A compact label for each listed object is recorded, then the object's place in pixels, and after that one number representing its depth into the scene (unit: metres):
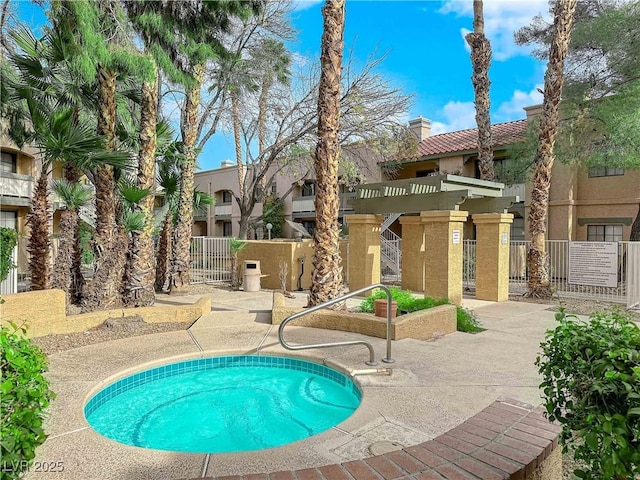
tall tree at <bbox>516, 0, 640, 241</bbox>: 14.72
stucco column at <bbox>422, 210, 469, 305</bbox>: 10.48
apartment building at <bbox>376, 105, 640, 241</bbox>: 18.34
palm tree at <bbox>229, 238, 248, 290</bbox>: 15.59
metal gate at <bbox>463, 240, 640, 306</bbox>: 10.91
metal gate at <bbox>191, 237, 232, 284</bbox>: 17.08
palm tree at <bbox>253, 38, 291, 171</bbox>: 17.59
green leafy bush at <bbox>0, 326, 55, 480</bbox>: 2.04
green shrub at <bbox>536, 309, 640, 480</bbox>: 2.15
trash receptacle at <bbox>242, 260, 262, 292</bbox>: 14.72
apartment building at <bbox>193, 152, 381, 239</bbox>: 25.97
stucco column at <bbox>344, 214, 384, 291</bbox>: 12.44
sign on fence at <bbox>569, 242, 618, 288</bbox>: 11.98
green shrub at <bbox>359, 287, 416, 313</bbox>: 8.48
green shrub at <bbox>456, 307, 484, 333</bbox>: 8.21
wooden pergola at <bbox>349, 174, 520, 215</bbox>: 10.62
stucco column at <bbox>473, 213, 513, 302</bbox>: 12.41
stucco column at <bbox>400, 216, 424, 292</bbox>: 13.94
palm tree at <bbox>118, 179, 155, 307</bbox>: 9.86
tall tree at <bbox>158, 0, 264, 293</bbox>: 10.70
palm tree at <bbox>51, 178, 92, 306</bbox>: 9.16
